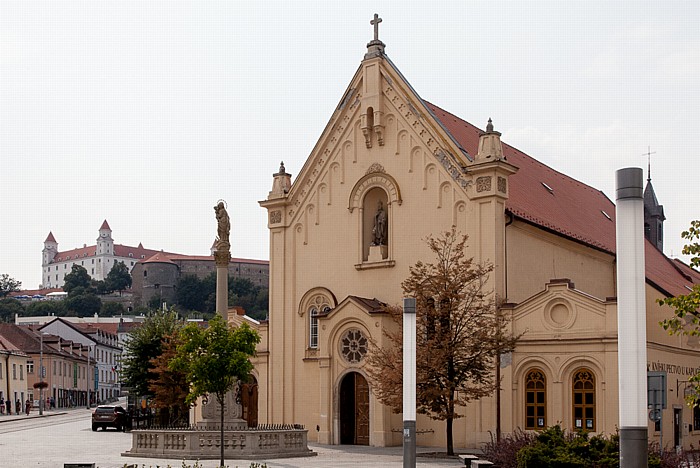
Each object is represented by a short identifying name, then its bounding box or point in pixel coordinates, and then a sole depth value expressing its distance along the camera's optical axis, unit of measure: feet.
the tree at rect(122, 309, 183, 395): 161.89
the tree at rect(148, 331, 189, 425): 141.49
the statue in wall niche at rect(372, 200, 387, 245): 124.77
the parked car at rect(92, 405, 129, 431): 153.38
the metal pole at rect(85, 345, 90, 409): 389.97
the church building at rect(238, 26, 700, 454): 106.22
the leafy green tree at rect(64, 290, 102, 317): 639.35
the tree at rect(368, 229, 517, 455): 98.32
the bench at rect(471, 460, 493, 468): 62.59
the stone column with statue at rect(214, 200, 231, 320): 108.47
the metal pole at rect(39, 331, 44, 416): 234.17
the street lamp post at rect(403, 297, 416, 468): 55.47
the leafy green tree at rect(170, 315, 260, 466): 85.46
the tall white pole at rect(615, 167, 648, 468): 31.37
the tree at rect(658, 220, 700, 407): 55.52
